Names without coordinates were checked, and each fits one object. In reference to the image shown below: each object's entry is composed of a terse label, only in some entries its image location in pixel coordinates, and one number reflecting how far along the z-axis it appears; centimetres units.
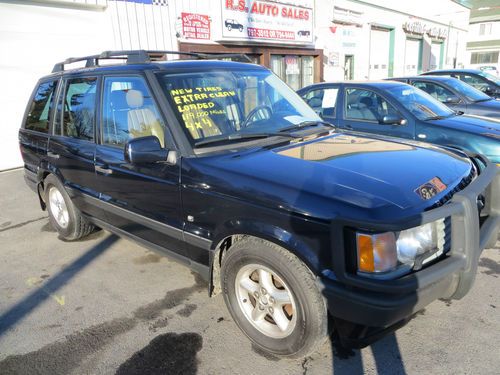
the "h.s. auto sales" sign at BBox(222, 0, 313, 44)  1242
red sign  1107
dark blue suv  212
